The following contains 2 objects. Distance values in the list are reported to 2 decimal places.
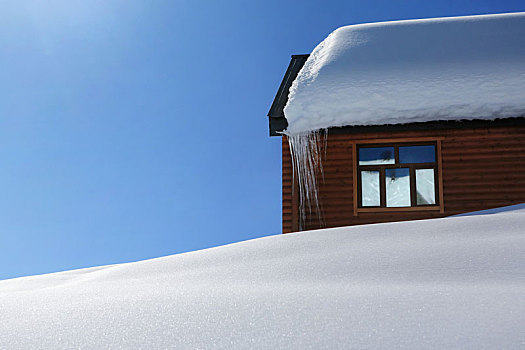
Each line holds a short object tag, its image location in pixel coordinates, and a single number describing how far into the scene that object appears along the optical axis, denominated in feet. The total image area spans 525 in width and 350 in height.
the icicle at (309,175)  28.02
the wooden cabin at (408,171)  27.04
